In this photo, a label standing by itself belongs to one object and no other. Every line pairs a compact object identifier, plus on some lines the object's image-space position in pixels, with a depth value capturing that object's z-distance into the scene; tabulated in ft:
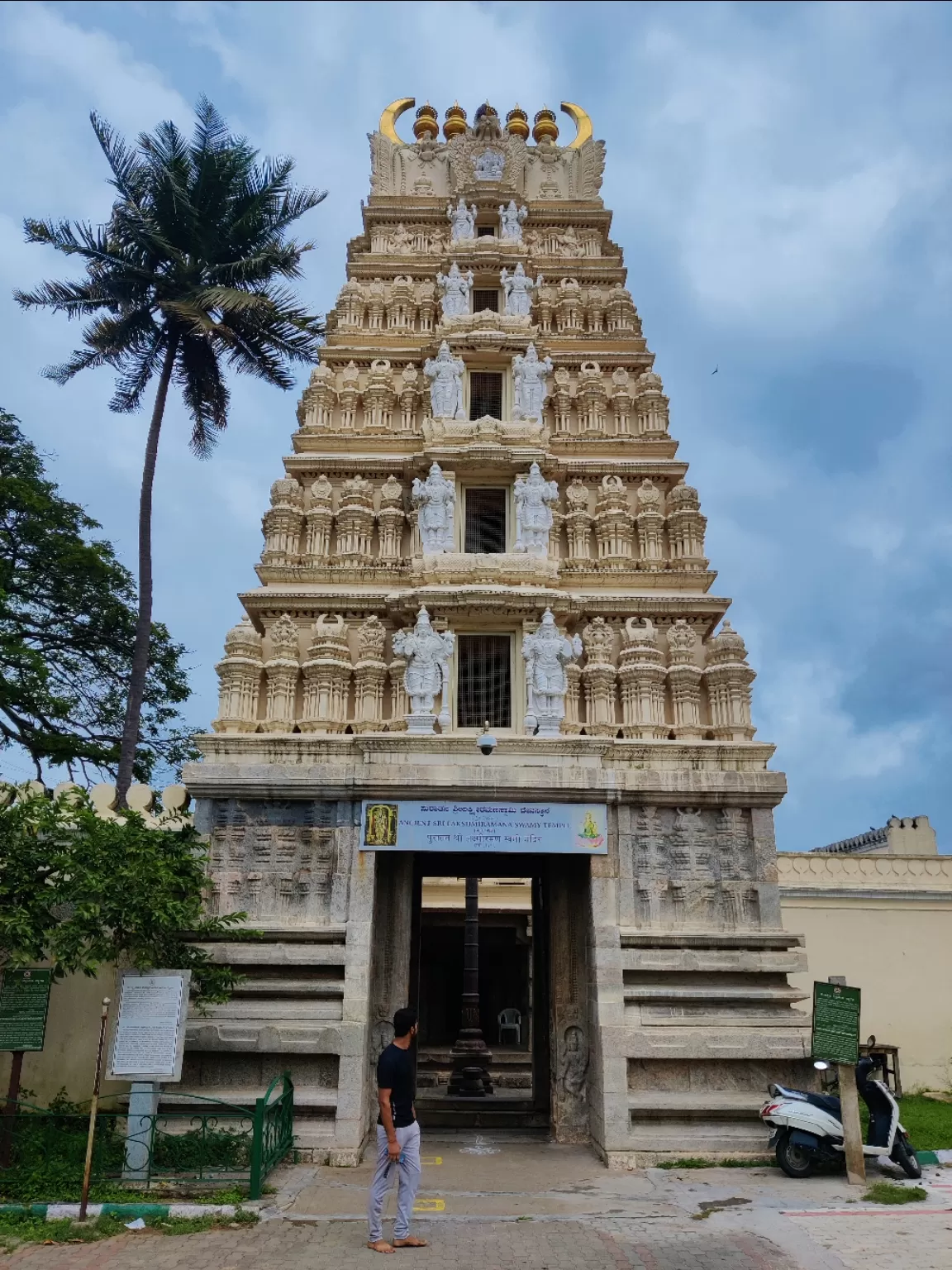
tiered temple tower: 38.73
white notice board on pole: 32.09
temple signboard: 41.52
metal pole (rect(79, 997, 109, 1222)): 26.45
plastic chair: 83.51
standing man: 25.05
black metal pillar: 55.93
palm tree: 66.74
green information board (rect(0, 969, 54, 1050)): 34.06
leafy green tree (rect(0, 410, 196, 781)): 72.90
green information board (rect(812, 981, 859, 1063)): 33.60
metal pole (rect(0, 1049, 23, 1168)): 31.30
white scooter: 33.76
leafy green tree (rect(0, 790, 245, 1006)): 32.19
